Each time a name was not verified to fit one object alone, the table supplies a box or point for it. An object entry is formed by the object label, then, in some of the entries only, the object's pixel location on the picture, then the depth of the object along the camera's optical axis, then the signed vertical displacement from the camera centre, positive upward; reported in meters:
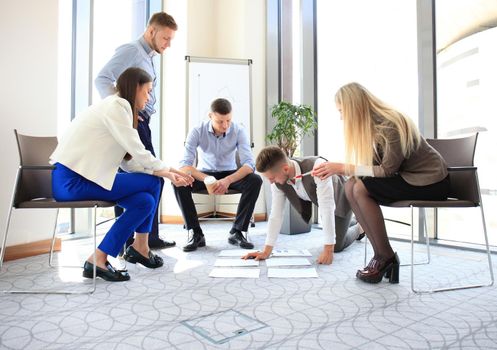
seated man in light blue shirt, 2.77 +0.09
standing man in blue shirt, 2.36 +0.73
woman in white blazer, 1.83 +0.07
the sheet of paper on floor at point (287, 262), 2.22 -0.46
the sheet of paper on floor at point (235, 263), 2.21 -0.47
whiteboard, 3.91 +0.92
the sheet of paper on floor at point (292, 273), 2.01 -0.48
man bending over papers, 2.15 -0.07
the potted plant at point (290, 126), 3.50 +0.47
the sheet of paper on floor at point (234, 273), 2.02 -0.48
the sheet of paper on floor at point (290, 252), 2.45 -0.45
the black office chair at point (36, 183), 1.80 -0.02
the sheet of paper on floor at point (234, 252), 2.48 -0.46
